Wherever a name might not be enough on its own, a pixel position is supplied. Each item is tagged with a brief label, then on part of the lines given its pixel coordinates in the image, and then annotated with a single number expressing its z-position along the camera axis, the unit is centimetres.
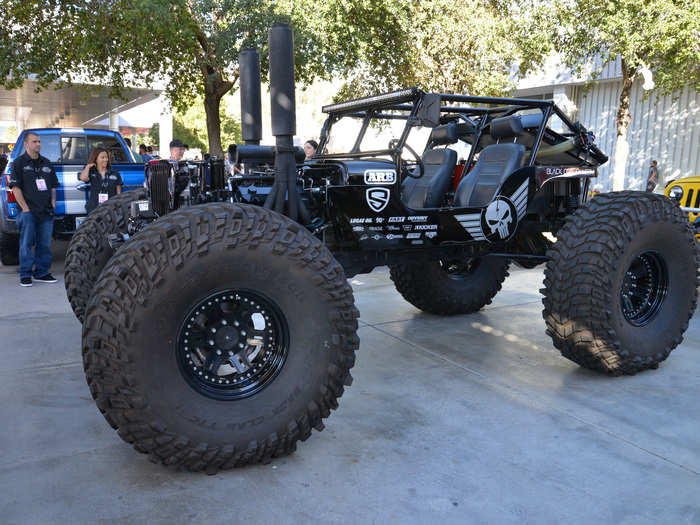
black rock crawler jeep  255
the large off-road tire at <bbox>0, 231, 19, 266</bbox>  811
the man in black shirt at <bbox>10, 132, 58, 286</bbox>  714
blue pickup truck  798
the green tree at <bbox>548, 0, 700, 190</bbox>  1141
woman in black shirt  780
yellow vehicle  710
